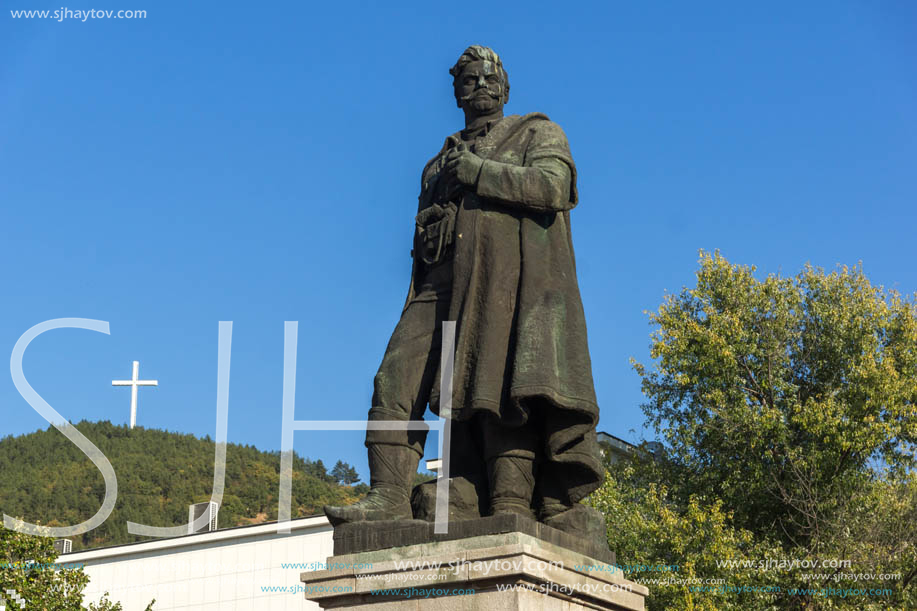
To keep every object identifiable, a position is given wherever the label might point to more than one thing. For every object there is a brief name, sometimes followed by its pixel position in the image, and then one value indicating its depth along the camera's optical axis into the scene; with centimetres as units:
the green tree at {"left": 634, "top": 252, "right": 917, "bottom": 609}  2341
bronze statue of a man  754
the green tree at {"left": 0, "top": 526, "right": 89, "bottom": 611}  2075
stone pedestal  663
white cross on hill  2885
